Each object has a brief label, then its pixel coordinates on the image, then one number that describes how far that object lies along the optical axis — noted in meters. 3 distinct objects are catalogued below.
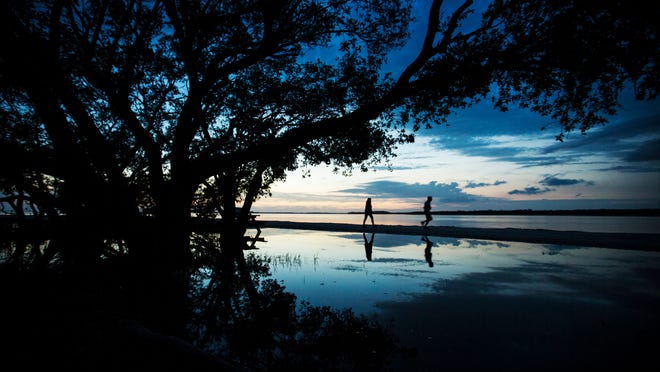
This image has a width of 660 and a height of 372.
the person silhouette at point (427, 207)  25.22
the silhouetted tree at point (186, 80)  7.93
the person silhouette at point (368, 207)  29.06
